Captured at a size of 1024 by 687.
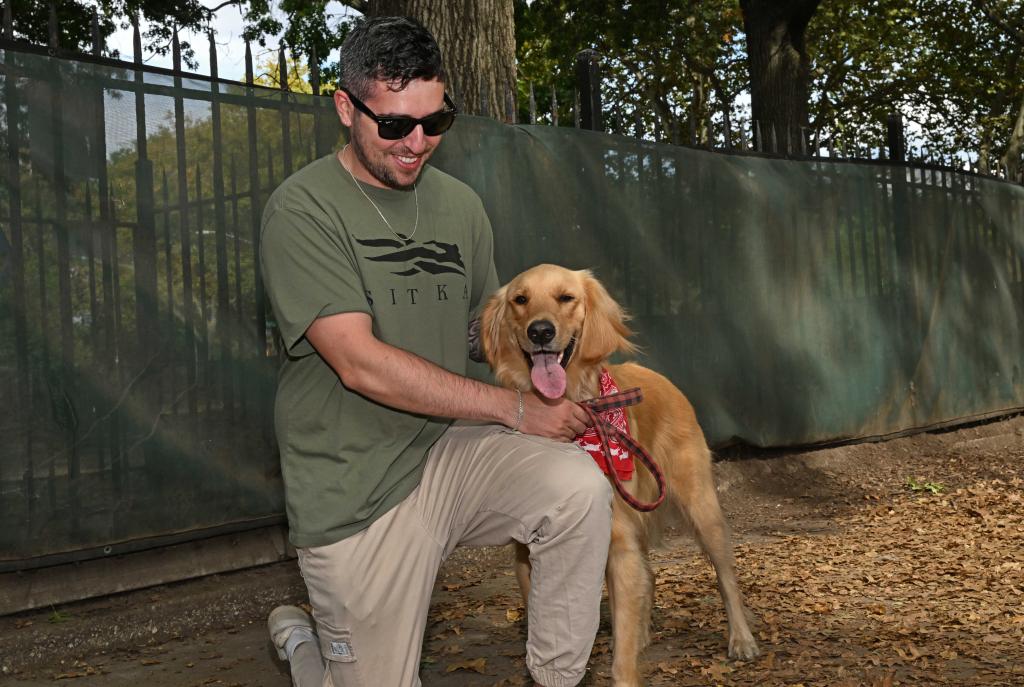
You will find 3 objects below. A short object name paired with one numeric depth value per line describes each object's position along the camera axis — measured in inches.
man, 103.7
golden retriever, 130.1
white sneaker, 125.4
